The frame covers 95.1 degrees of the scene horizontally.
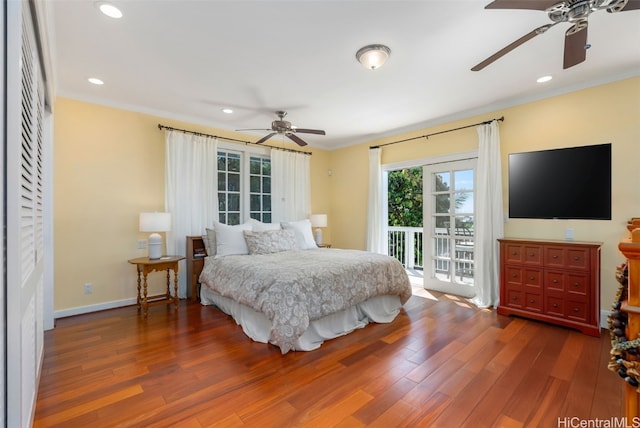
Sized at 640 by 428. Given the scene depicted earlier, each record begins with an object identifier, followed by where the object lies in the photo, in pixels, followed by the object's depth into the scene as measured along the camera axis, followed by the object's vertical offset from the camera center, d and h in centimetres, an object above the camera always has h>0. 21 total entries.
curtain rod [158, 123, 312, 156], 398 +116
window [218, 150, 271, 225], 464 +44
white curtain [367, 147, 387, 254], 512 +10
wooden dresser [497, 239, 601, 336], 285 -74
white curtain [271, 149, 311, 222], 507 +49
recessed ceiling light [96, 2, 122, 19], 195 +139
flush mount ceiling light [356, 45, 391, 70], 242 +133
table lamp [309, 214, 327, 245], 520 -16
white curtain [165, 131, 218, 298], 401 +38
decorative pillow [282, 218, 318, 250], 438 -31
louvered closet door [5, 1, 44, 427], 109 -2
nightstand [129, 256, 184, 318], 335 -70
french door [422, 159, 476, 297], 413 -21
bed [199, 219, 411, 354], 253 -75
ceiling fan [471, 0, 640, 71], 157 +113
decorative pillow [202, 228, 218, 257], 392 -39
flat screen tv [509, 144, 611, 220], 298 +31
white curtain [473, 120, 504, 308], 370 -6
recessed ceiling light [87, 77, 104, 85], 300 +139
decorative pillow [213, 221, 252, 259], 378 -36
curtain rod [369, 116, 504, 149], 378 +119
